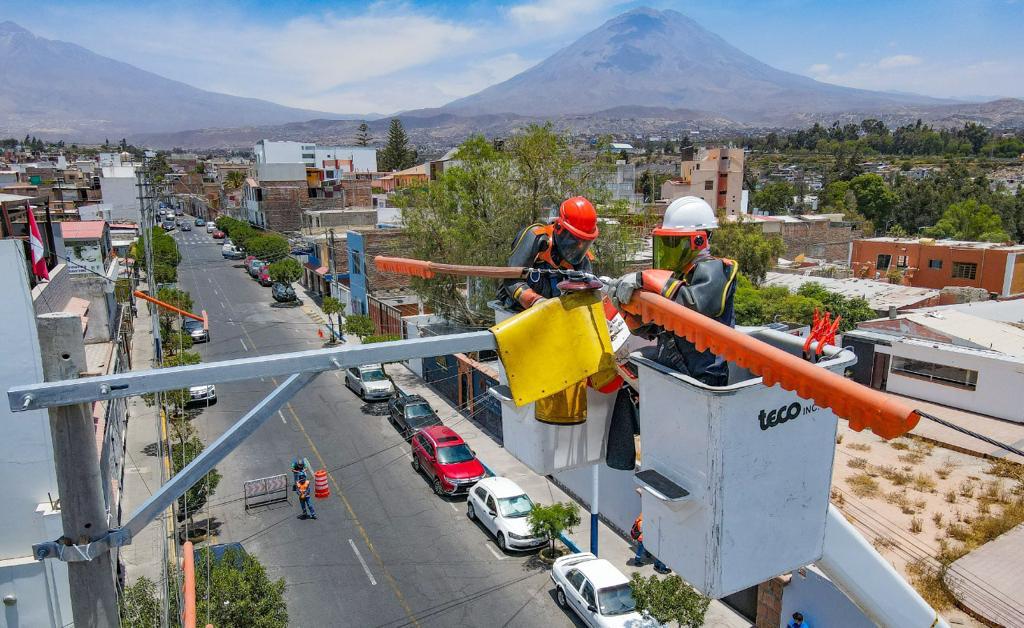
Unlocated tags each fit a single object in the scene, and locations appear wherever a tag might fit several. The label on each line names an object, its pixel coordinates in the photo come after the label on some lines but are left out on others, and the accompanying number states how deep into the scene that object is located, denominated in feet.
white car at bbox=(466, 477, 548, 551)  49.03
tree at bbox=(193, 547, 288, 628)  33.53
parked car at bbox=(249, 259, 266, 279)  169.78
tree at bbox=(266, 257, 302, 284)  138.92
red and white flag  38.34
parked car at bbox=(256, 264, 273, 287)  162.94
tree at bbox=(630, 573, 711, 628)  35.76
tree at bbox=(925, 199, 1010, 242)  175.32
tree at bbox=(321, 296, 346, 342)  111.65
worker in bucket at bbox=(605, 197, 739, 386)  10.84
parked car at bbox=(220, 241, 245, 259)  202.28
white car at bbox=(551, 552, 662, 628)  39.14
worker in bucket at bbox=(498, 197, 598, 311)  13.20
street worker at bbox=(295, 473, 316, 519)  53.67
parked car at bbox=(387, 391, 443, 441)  70.85
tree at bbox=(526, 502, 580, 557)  46.75
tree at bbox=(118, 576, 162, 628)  31.58
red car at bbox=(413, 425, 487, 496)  58.03
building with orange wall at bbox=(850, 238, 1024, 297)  118.21
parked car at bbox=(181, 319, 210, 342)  104.88
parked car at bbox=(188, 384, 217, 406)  77.76
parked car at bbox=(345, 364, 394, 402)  82.43
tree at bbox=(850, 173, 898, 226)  231.09
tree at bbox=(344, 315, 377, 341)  96.99
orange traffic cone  56.85
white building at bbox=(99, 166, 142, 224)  199.72
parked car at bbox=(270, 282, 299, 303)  140.97
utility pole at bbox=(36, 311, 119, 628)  7.83
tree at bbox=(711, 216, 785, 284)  114.52
